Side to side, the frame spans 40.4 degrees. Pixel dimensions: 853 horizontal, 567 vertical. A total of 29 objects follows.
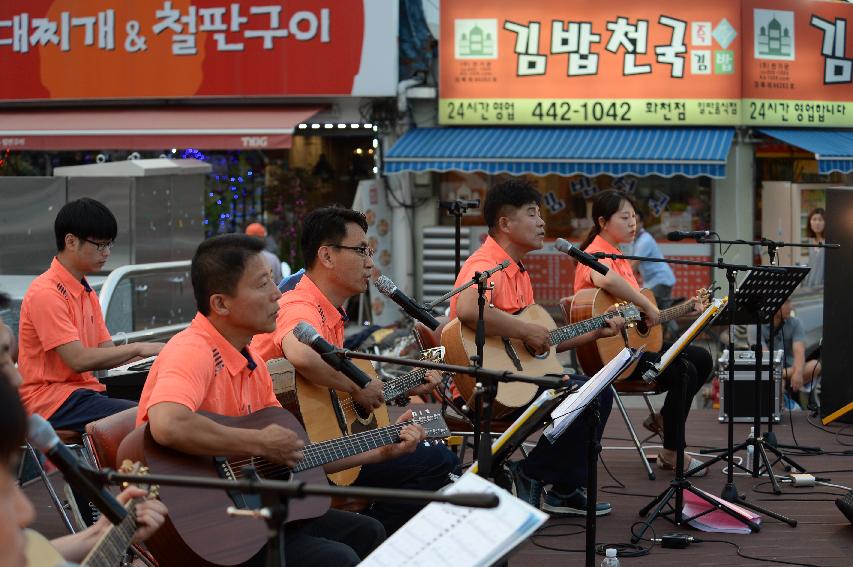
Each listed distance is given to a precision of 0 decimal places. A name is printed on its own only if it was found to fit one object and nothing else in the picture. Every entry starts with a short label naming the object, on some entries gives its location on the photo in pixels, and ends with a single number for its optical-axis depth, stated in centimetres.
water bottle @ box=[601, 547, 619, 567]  532
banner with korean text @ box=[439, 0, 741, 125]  1384
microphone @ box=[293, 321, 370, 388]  397
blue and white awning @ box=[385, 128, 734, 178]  1327
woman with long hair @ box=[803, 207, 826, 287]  1203
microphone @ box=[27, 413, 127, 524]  272
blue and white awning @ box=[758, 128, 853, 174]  1341
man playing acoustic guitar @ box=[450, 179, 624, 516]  641
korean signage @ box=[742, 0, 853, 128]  1389
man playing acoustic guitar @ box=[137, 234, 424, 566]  387
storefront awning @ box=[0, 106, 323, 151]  1448
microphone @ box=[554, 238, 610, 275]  595
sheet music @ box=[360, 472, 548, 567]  283
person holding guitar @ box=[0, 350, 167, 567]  210
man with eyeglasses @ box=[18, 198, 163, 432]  575
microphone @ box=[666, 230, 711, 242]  676
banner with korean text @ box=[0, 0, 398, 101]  1459
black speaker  930
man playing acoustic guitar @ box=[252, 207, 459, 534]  518
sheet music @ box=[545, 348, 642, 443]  452
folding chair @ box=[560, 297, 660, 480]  732
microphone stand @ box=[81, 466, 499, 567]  257
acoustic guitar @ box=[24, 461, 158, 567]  300
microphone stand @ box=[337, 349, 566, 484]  371
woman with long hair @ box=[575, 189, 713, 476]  711
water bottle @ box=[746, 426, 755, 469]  795
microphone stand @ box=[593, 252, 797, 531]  635
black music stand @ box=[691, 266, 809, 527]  671
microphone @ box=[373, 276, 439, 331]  475
